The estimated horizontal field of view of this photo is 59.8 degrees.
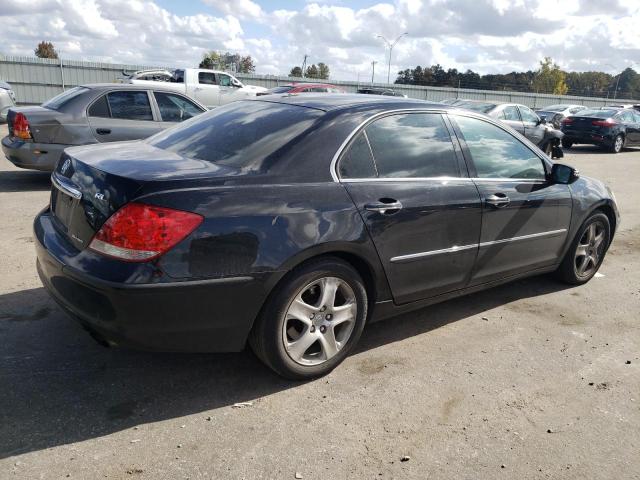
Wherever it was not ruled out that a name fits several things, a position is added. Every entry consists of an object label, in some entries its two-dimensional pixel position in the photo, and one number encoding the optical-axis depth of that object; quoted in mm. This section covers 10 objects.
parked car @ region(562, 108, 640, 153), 18188
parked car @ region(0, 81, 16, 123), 14453
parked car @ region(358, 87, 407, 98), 23945
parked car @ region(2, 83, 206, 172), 7945
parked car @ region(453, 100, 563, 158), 14680
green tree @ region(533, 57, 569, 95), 73631
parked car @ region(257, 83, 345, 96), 16589
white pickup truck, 18703
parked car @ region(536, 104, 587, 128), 22688
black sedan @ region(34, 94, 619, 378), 2717
